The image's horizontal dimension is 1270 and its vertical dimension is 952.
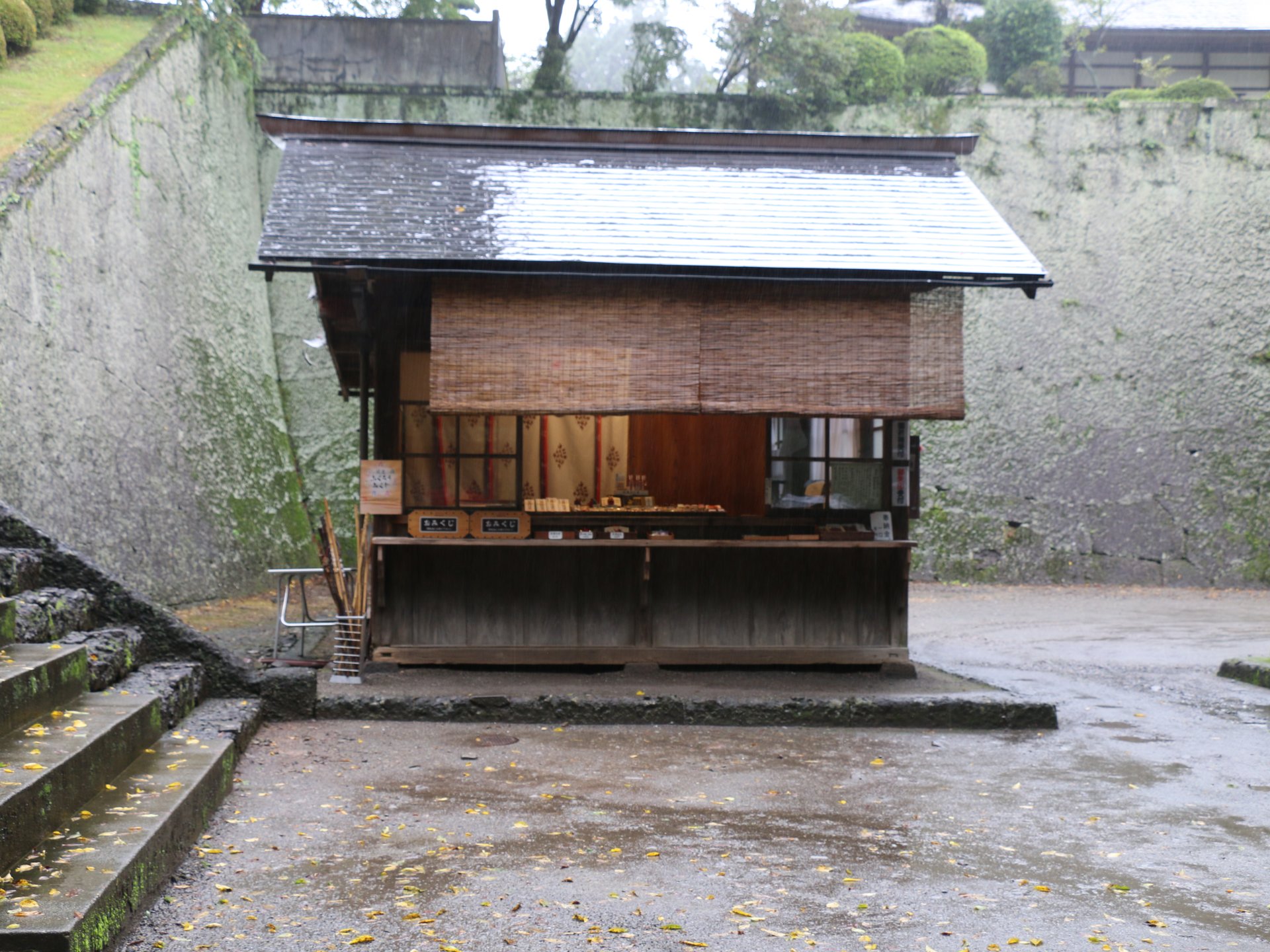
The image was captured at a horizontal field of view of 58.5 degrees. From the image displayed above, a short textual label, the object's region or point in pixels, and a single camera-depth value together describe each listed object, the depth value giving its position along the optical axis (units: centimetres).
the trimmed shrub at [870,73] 2128
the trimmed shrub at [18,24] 1473
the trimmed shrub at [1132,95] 2194
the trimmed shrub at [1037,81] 2391
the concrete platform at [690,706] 752
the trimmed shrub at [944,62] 2252
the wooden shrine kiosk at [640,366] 773
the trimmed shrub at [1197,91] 2184
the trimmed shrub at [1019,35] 2420
